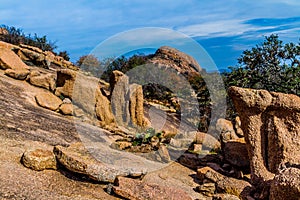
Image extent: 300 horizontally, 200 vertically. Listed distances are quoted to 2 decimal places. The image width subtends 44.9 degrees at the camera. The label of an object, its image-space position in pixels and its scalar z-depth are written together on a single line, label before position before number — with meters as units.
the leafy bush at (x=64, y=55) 29.06
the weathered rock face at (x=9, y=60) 15.10
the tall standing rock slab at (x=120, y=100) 13.88
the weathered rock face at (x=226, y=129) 10.17
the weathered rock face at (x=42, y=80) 14.34
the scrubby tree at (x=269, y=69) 14.85
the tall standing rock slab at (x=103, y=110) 13.45
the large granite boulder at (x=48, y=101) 12.38
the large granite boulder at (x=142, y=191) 5.89
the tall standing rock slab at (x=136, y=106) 13.93
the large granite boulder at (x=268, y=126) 7.55
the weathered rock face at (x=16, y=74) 14.16
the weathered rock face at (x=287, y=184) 2.77
